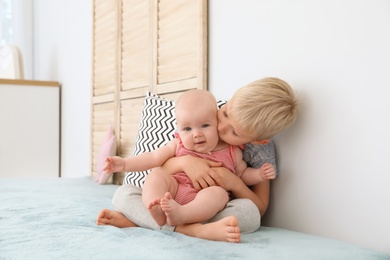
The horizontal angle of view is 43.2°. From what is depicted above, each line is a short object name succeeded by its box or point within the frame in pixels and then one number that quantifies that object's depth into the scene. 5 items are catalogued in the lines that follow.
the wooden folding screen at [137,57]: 1.75
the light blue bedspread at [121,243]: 0.88
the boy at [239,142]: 1.15
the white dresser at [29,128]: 3.17
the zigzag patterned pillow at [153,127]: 1.58
